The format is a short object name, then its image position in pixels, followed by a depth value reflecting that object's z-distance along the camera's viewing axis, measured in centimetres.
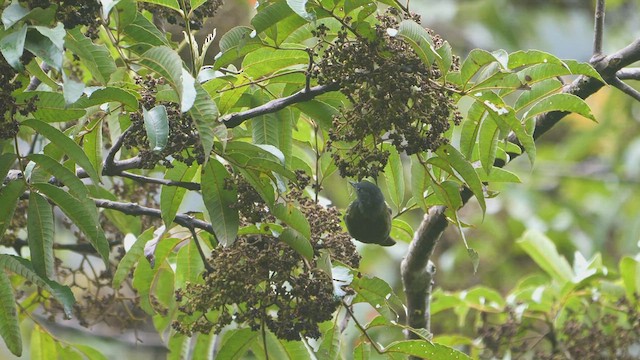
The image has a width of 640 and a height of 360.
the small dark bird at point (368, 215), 1287
